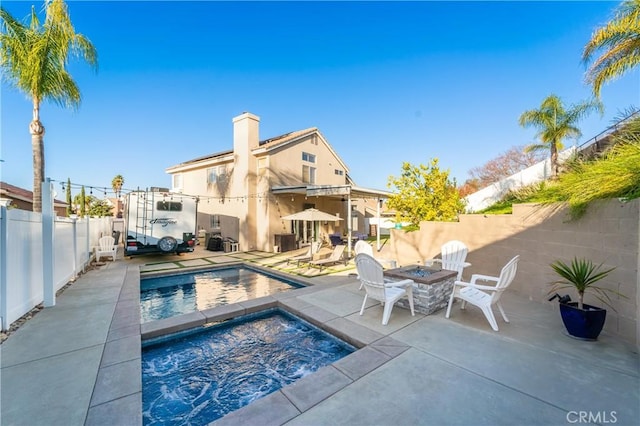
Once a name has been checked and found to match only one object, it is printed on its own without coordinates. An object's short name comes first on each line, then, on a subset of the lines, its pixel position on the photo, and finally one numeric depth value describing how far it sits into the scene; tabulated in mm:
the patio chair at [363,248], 7316
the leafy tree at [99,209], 29255
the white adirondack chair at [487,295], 4121
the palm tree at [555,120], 12688
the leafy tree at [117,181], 33125
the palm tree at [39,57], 7375
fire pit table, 4867
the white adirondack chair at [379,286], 4492
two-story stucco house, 14930
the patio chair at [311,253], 10250
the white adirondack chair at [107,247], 10802
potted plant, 3621
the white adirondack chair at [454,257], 6230
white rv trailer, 10992
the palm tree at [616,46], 6023
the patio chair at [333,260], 9773
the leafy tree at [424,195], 9484
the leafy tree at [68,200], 18150
